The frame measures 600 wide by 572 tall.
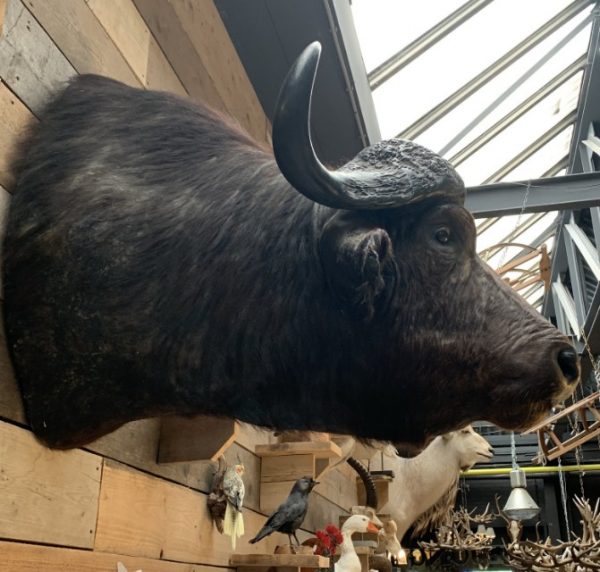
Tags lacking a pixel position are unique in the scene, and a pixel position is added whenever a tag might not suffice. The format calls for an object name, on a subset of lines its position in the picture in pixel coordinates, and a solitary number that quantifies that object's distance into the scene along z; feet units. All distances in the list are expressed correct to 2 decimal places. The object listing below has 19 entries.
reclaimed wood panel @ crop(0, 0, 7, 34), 3.29
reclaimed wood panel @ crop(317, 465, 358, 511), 13.02
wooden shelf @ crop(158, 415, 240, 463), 5.45
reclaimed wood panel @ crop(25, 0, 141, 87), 4.40
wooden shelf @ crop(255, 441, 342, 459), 8.33
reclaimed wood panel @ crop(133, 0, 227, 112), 6.07
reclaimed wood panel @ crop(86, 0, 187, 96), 5.23
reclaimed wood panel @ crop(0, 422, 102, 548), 3.72
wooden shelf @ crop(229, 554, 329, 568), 7.17
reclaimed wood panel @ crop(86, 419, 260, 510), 4.89
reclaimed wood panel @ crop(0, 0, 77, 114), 3.99
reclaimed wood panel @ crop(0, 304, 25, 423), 3.74
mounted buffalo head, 3.64
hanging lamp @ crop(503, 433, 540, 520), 29.60
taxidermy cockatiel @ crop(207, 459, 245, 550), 6.56
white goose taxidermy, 10.58
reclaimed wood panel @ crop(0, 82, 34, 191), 3.94
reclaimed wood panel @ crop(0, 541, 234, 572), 3.71
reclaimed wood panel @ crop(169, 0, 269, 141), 6.93
